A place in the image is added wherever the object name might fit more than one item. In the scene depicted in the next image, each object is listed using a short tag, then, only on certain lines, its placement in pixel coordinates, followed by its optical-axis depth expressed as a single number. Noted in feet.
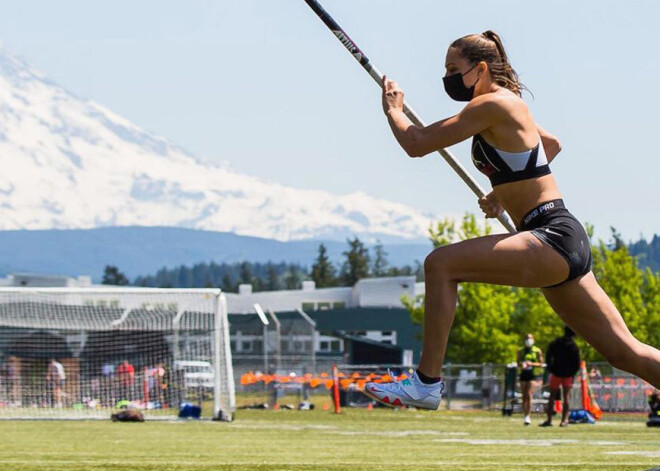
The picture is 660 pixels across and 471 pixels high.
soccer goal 109.19
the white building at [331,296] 510.17
